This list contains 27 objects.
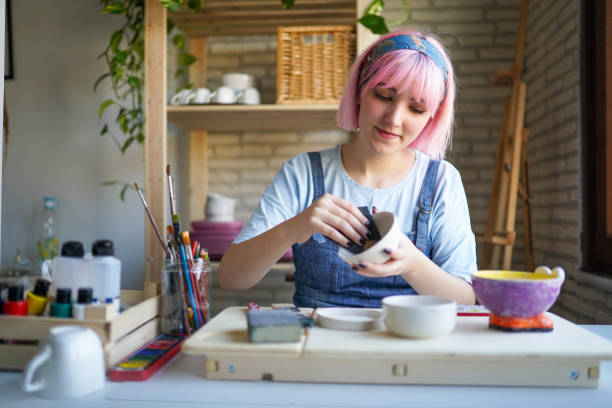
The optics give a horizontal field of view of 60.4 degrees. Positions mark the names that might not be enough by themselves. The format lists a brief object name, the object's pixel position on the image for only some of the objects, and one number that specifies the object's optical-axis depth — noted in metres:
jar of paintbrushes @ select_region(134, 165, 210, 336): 0.95
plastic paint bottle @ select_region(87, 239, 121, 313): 0.77
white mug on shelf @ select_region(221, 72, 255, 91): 2.26
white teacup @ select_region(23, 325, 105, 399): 0.65
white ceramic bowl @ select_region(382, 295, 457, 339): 0.73
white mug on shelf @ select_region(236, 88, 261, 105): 2.19
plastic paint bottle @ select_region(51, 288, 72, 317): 0.76
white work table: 0.66
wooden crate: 0.75
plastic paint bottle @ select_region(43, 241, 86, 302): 0.76
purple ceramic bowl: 0.78
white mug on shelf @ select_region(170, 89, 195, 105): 2.20
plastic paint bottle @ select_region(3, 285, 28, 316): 0.78
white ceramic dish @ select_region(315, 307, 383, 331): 0.80
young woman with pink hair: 1.19
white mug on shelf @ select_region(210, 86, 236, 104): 2.19
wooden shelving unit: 2.10
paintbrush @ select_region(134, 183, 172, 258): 0.99
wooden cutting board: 0.70
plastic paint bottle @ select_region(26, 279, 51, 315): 0.79
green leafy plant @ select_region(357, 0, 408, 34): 2.01
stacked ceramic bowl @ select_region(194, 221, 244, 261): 2.21
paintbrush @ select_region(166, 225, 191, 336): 0.95
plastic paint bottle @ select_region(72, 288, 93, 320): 0.75
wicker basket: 2.13
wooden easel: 2.31
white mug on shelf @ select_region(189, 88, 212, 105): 2.19
